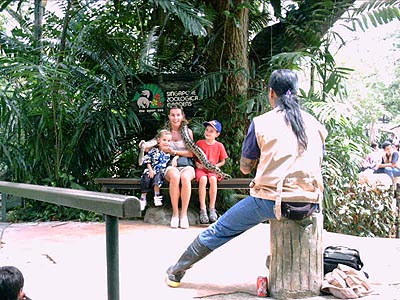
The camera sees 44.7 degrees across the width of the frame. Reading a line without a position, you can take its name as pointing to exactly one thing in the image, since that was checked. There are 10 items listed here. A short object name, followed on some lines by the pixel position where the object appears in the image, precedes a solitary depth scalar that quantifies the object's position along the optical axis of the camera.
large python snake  5.25
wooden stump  2.75
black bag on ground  2.94
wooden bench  5.32
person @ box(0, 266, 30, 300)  1.91
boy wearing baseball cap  5.24
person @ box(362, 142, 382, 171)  8.92
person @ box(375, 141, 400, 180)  8.95
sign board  6.30
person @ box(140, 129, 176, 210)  5.23
